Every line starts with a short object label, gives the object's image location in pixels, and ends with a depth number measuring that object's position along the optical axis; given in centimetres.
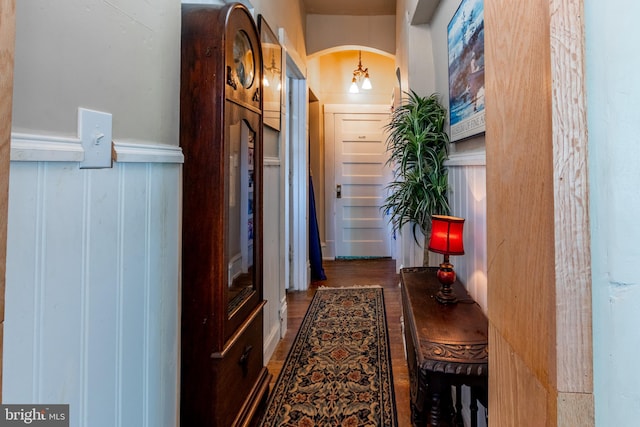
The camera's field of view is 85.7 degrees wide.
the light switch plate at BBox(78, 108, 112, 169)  79
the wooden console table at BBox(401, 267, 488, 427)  106
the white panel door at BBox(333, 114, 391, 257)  564
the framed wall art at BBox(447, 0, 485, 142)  146
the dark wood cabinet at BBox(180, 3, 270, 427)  126
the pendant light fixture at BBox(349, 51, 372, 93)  524
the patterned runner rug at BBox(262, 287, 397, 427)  175
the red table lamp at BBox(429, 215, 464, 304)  153
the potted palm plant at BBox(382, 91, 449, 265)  215
